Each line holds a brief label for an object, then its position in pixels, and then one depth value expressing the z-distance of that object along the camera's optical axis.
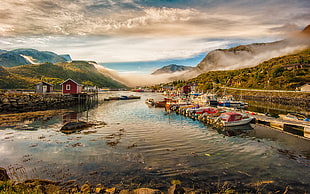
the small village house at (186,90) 159.98
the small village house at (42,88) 69.25
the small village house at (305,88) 81.31
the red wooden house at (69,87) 74.88
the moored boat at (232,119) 31.83
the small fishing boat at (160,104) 69.75
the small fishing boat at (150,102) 73.00
